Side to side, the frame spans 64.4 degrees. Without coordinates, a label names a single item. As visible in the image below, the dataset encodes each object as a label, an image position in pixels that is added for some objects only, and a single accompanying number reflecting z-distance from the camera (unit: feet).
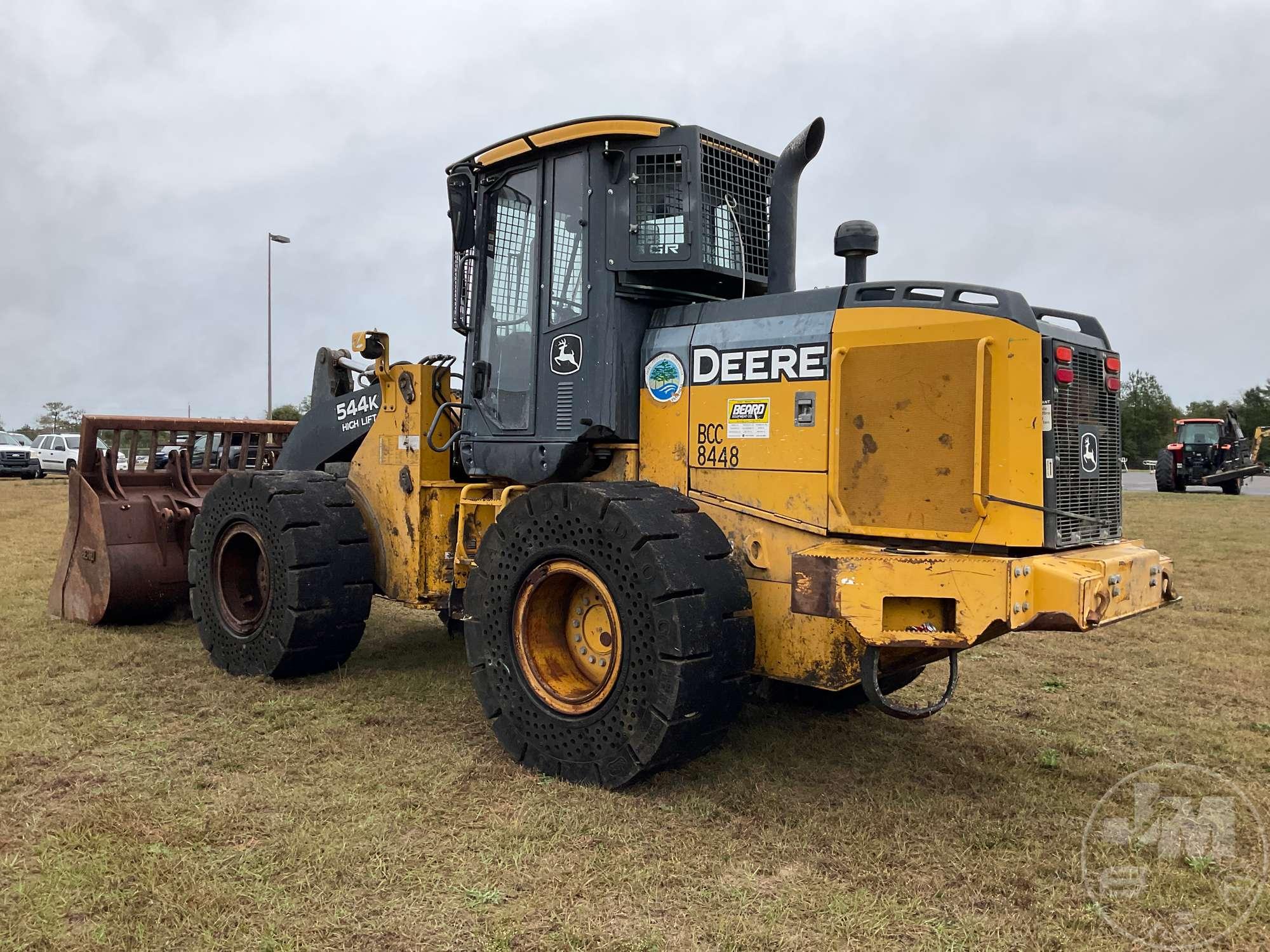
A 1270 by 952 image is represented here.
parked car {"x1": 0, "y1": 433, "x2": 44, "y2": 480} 99.40
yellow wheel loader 13.55
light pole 94.89
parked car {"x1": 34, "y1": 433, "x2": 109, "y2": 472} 102.53
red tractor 90.27
